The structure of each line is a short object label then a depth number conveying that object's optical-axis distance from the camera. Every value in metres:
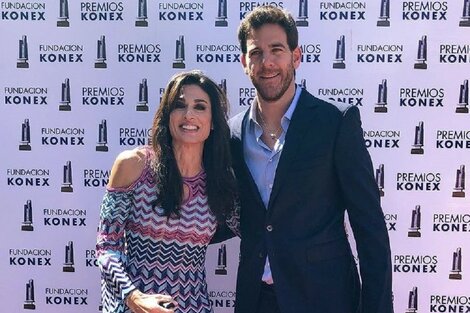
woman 2.04
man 2.01
